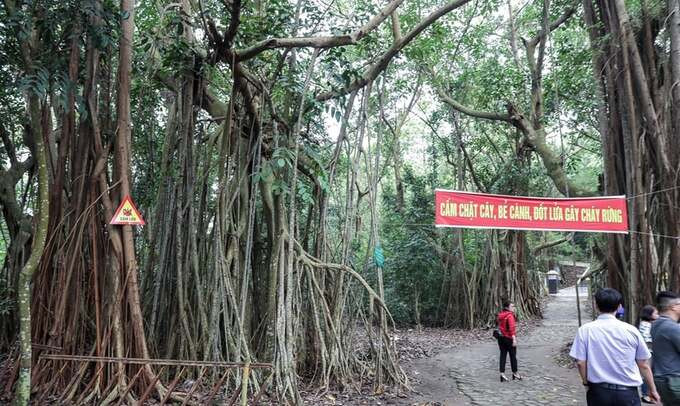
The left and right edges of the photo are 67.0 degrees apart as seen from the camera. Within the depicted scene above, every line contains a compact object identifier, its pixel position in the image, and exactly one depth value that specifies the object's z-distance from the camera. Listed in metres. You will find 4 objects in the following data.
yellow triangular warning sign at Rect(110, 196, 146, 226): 4.20
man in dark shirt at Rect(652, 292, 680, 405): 2.73
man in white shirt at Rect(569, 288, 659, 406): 2.49
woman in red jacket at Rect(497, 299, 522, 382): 5.72
